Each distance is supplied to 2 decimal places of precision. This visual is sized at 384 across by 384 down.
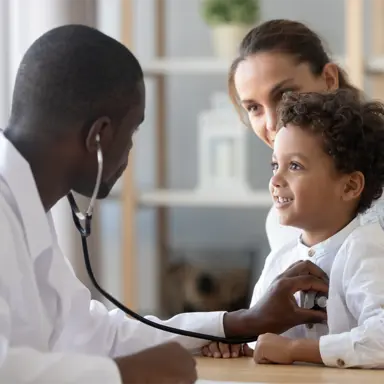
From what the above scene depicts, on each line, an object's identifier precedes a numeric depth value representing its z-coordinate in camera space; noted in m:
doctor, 2.39
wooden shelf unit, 4.50
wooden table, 2.57
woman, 3.15
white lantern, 4.75
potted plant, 4.71
